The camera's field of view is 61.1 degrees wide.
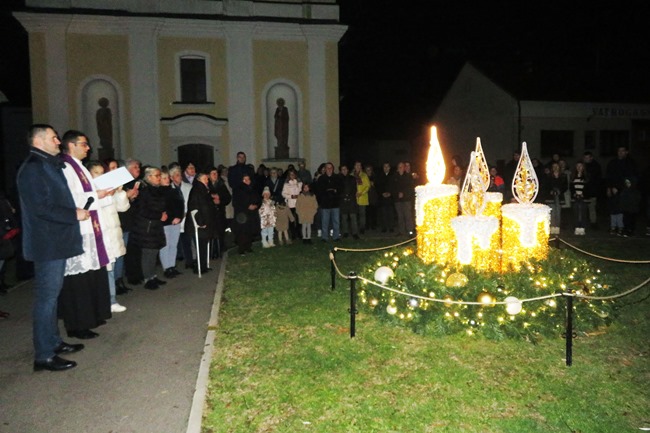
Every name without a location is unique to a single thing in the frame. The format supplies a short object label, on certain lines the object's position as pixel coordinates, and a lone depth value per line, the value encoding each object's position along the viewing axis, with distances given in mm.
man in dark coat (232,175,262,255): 12500
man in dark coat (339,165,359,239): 14336
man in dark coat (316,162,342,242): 13836
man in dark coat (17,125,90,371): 5477
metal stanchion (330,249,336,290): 8672
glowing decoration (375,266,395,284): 7284
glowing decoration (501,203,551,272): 7520
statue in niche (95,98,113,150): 19828
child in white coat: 13172
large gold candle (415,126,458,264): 7832
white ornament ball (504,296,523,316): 6254
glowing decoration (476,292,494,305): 6387
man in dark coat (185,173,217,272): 10398
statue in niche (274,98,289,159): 21125
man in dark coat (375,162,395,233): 15289
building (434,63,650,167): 28828
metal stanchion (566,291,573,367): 5598
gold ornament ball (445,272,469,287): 6704
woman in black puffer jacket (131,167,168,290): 8961
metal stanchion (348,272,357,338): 6359
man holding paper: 6324
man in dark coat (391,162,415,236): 14750
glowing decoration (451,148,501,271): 7355
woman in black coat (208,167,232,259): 11627
